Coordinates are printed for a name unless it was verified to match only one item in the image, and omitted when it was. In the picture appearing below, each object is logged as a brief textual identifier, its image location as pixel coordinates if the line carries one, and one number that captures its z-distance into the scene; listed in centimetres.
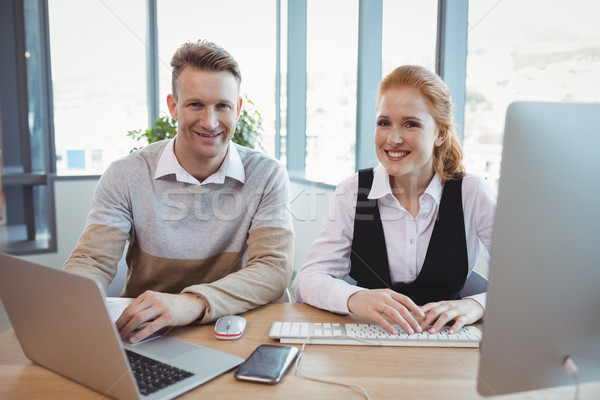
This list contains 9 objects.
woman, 145
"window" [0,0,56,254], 385
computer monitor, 55
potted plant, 350
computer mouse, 103
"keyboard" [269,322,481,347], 100
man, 154
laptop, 65
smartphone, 84
